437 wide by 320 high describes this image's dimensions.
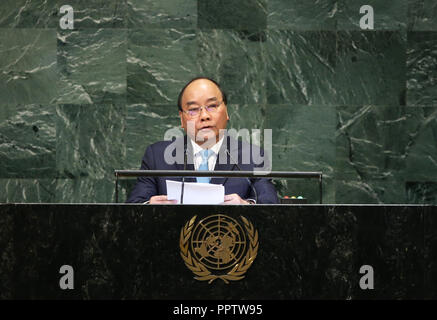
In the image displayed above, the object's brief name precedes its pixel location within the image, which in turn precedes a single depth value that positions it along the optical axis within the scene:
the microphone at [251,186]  7.23
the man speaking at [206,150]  7.57
